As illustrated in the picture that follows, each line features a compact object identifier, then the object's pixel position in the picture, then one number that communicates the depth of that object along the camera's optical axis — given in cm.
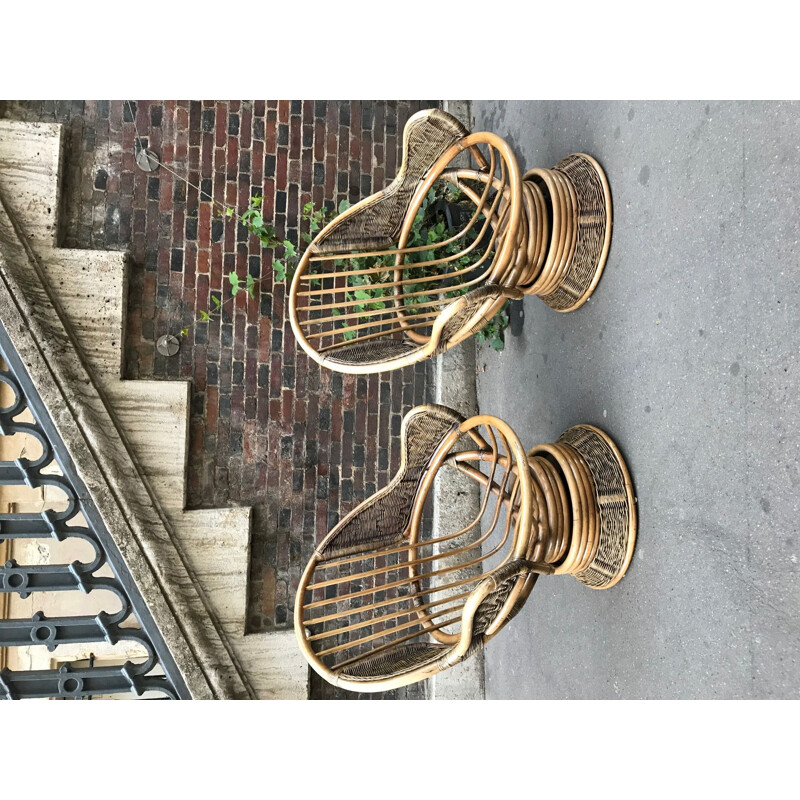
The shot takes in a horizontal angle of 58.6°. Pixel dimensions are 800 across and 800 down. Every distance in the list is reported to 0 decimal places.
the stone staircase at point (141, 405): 367
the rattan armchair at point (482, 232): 258
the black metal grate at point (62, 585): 292
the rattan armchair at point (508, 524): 220
